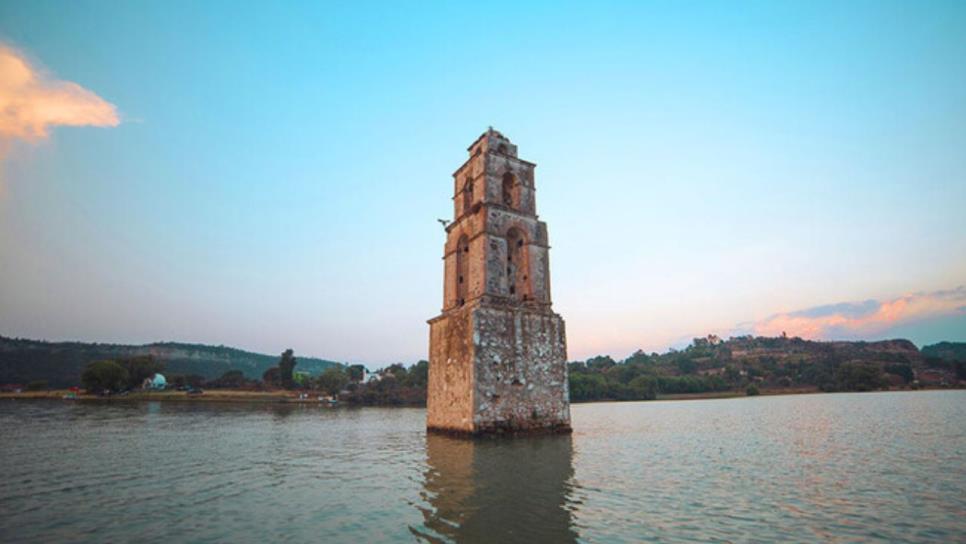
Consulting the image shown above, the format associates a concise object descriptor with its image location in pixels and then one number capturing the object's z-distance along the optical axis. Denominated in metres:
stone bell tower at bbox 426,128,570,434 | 18.42
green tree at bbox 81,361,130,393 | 73.19
